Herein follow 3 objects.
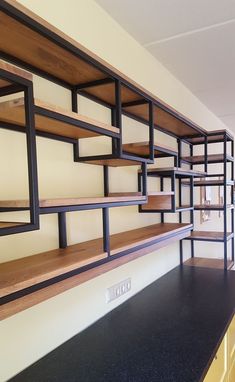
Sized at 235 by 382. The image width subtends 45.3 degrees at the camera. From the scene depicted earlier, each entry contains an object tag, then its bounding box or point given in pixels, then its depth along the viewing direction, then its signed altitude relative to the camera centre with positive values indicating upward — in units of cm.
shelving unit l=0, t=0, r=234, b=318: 84 +20
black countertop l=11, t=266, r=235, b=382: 113 -78
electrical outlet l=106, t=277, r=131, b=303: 167 -68
